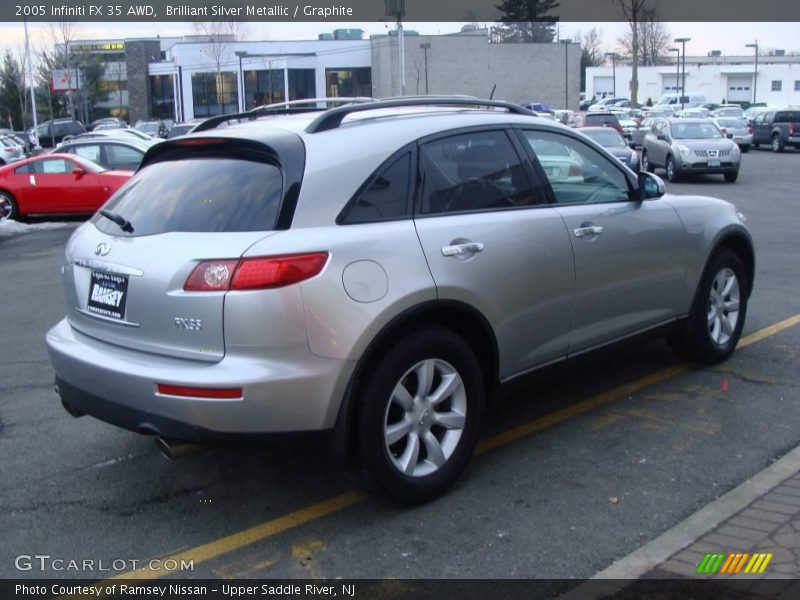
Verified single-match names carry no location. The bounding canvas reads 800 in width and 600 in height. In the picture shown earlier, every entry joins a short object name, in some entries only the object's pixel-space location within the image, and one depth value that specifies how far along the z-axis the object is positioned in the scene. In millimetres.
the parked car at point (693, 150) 23250
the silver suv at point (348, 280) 3842
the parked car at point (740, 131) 37656
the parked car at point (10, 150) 32562
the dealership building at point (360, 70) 68375
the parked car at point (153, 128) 47250
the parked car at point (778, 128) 36281
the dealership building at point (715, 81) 93188
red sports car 17844
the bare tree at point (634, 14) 60778
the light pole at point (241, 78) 61825
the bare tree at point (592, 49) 129500
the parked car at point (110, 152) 19484
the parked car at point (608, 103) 72688
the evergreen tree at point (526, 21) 81625
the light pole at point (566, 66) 72100
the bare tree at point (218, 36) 63178
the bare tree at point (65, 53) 48803
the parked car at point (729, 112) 46375
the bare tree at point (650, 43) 101788
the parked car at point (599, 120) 36531
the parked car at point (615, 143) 22266
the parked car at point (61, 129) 49781
